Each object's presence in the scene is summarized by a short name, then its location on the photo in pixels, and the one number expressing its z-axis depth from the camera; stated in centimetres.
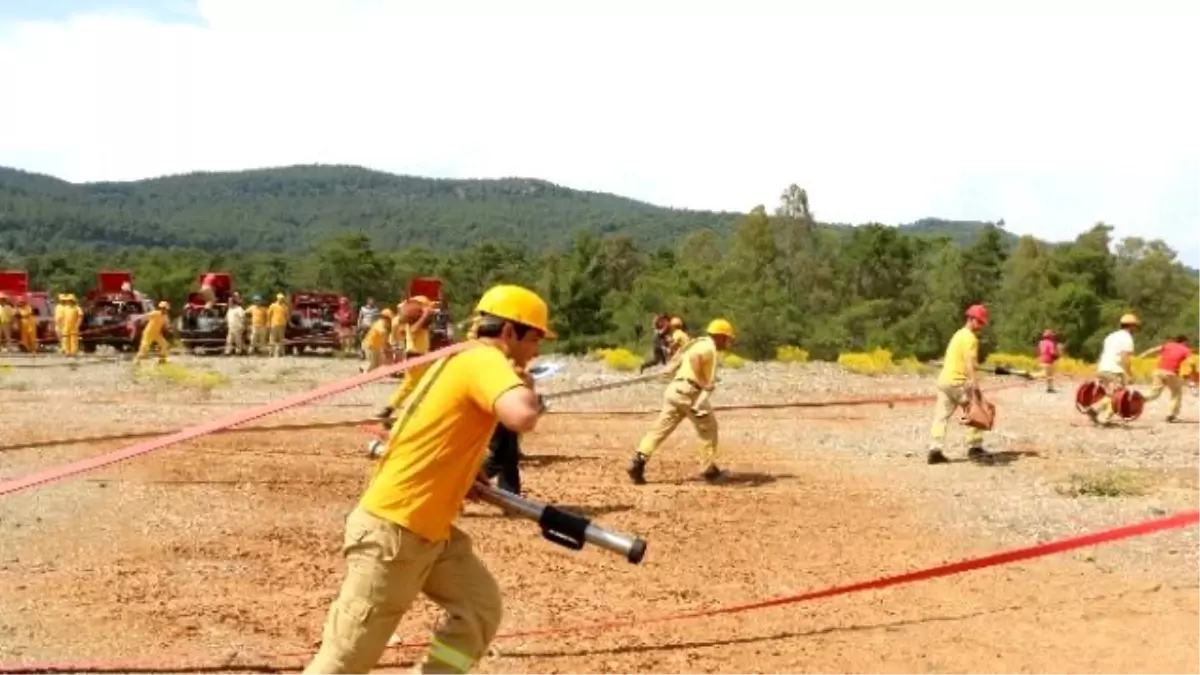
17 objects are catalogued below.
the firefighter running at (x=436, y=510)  478
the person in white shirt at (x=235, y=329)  3544
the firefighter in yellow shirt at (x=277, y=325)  3506
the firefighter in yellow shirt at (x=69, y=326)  3344
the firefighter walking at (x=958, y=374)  1515
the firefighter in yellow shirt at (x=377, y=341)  2102
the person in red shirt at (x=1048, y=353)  2639
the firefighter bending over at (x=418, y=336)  1507
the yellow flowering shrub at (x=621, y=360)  3211
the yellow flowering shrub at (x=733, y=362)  3291
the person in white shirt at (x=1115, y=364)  1962
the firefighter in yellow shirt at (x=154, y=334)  2766
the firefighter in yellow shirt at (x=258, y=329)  3597
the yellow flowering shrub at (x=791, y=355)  3893
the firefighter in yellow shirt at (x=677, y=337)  1778
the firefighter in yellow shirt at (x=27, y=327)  3344
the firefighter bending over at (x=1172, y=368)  2067
